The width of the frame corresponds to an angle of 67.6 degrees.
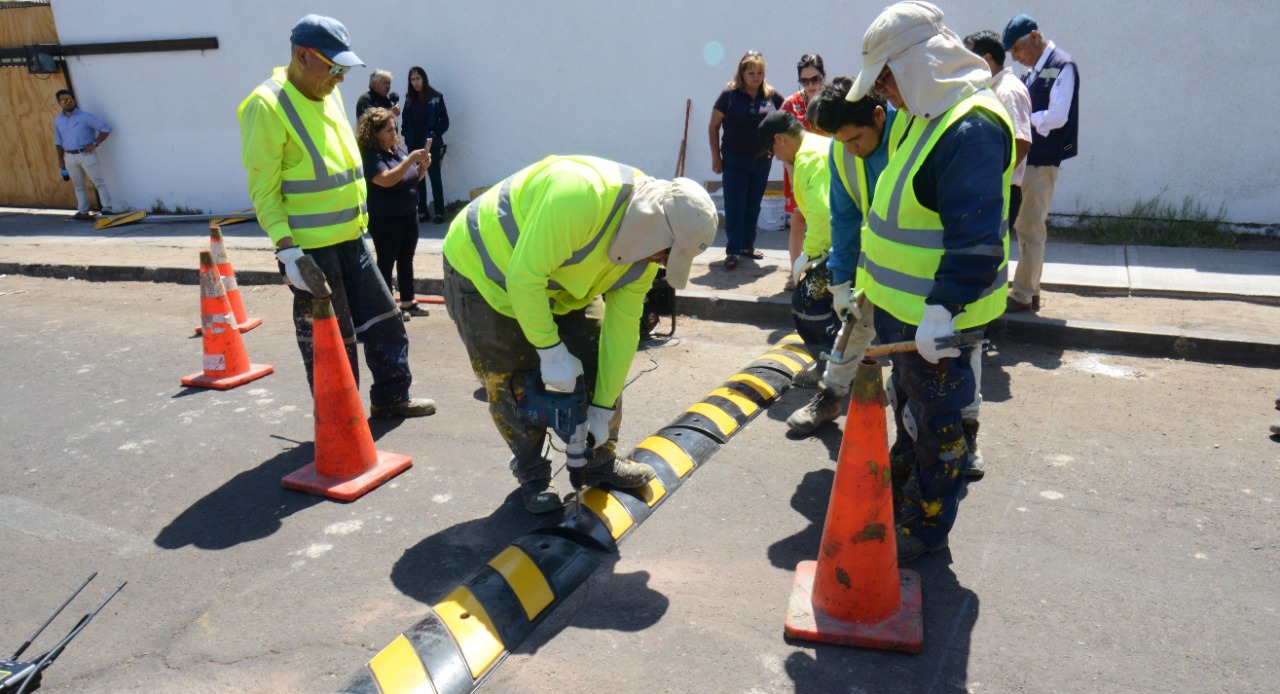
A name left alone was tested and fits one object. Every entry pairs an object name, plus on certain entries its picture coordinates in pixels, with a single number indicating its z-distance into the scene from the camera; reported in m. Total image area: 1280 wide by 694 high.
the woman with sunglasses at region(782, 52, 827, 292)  7.29
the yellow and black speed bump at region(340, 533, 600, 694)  2.91
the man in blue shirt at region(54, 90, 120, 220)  12.18
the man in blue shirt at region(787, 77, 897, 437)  3.71
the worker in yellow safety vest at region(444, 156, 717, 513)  3.21
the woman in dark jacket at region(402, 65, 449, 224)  10.16
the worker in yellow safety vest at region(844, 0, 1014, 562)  2.94
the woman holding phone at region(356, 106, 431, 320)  6.08
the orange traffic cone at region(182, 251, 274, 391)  5.75
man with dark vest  6.02
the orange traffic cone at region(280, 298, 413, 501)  4.21
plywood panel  12.67
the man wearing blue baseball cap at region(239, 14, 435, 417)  4.38
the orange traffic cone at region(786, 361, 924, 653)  3.01
